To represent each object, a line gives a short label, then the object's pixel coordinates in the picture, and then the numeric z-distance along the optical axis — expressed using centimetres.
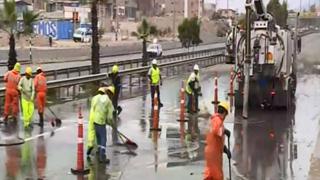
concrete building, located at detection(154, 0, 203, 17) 17108
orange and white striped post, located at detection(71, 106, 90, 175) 1177
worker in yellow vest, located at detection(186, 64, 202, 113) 2106
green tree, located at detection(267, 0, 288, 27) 7462
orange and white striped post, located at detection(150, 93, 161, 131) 1712
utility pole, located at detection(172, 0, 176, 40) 11871
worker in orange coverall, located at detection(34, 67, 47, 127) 1755
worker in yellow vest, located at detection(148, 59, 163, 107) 2267
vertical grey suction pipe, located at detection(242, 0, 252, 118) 2022
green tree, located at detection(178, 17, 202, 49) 5881
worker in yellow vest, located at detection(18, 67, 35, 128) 1689
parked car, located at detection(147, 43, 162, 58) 5618
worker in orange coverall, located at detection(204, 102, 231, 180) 927
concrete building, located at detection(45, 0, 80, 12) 13554
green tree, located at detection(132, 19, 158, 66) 4462
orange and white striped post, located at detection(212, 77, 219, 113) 2281
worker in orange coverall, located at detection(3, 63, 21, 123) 1786
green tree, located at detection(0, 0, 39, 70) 2982
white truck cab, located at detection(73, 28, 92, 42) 8859
